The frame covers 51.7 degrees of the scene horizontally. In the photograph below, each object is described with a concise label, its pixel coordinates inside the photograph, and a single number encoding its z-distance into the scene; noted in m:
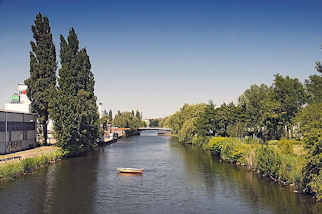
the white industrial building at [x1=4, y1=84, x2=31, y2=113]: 76.94
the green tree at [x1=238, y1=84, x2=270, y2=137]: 87.06
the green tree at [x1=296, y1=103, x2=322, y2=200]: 33.53
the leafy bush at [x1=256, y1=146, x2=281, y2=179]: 45.25
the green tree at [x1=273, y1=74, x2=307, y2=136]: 85.88
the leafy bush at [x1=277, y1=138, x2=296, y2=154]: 46.99
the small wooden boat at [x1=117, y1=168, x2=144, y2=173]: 55.12
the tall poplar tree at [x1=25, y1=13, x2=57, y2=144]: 76.38
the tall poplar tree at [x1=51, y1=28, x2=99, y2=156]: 71.25
